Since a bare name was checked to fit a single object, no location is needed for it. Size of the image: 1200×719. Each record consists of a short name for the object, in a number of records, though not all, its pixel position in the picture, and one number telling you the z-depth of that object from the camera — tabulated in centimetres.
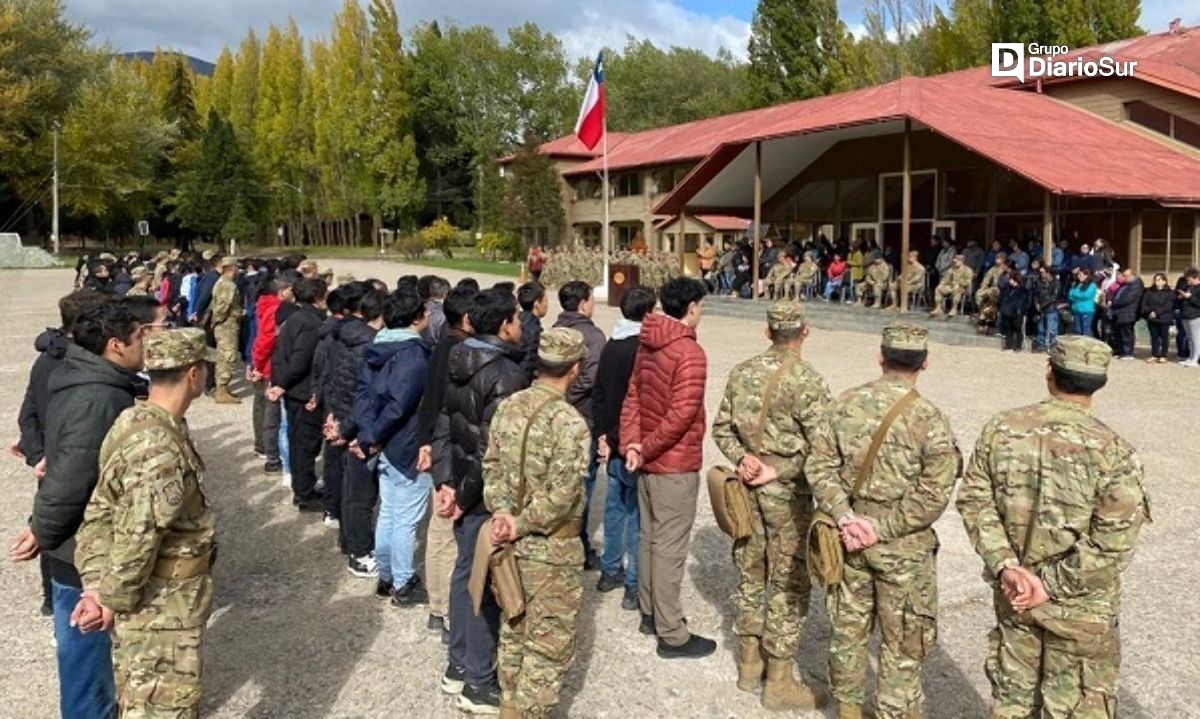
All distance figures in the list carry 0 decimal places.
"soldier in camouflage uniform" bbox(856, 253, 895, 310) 2016
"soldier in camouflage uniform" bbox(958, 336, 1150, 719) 294
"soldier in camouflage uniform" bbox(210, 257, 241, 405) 1045
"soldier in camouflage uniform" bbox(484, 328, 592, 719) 362
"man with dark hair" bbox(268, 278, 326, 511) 675
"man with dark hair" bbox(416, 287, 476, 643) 460
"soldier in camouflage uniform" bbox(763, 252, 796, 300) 2264
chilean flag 2330
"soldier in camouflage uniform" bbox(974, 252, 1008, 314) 1703
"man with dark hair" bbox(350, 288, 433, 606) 506
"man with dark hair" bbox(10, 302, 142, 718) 323
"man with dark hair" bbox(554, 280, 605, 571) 565
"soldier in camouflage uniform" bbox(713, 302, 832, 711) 401
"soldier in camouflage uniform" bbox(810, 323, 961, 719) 337
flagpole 2600
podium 2498
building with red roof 1873
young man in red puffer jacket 435
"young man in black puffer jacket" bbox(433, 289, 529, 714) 399
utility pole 4464
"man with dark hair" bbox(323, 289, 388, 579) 562
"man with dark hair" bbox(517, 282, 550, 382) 578
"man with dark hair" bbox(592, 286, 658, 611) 520
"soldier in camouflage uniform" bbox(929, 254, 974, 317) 1814
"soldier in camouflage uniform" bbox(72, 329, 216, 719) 293
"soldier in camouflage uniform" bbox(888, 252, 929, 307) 1917
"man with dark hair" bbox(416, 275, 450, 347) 693
